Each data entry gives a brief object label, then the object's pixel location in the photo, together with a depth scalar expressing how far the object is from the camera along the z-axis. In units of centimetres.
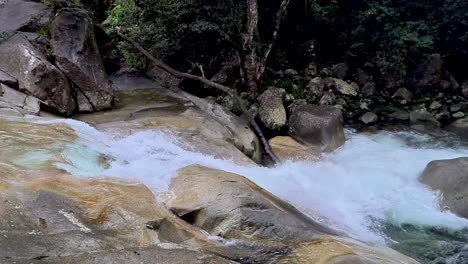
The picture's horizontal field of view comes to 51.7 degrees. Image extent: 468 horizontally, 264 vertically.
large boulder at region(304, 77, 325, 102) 1512
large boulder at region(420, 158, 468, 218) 892
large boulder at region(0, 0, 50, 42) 1345
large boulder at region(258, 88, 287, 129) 1325
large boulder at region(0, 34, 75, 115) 1077
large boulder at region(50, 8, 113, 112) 1184
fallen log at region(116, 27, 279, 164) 1158
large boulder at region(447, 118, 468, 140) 1393
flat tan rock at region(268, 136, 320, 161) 1159
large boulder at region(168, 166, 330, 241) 618
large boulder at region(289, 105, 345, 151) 1245
